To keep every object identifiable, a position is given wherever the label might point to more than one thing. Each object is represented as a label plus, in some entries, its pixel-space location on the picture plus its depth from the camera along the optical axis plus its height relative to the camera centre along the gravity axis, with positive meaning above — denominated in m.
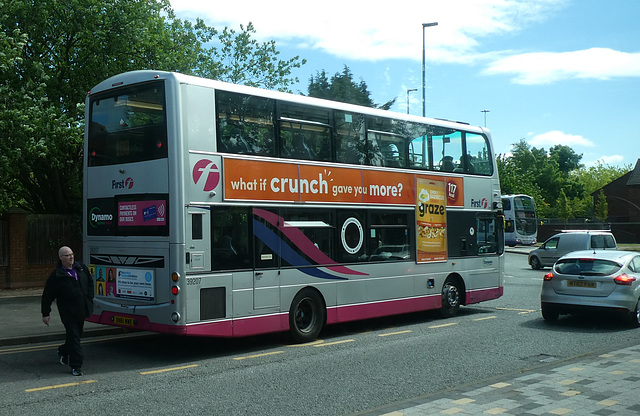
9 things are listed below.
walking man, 8.49 -0.94
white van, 28.27 -1.20
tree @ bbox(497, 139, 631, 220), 71.75 +5.63
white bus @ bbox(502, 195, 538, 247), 50.03 +0.02
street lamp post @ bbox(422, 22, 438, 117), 30.29 +7.08
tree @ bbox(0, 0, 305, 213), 16.17 +4.38
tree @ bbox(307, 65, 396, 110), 56.97 +11.84
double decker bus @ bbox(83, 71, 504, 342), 9.45 +0.25
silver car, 12.23 -1.29
